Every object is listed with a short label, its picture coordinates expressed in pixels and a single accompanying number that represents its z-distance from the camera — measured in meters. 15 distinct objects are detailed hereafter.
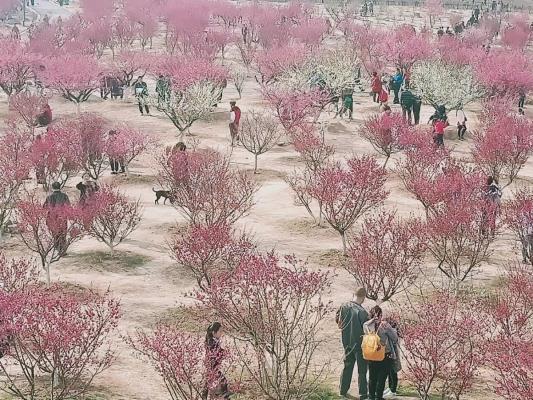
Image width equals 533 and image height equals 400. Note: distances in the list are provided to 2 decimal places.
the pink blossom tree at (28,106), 31.07
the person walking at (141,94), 34.37
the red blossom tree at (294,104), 29.72
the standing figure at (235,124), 28.30
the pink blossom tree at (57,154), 21.89
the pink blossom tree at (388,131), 24.42
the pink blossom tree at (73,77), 36.34
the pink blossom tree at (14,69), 39.41
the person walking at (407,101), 33.09
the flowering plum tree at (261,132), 25.62
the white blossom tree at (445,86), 32.50
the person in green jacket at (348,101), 34.78
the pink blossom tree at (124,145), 24.08
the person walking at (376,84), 37.06
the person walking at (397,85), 38.97
